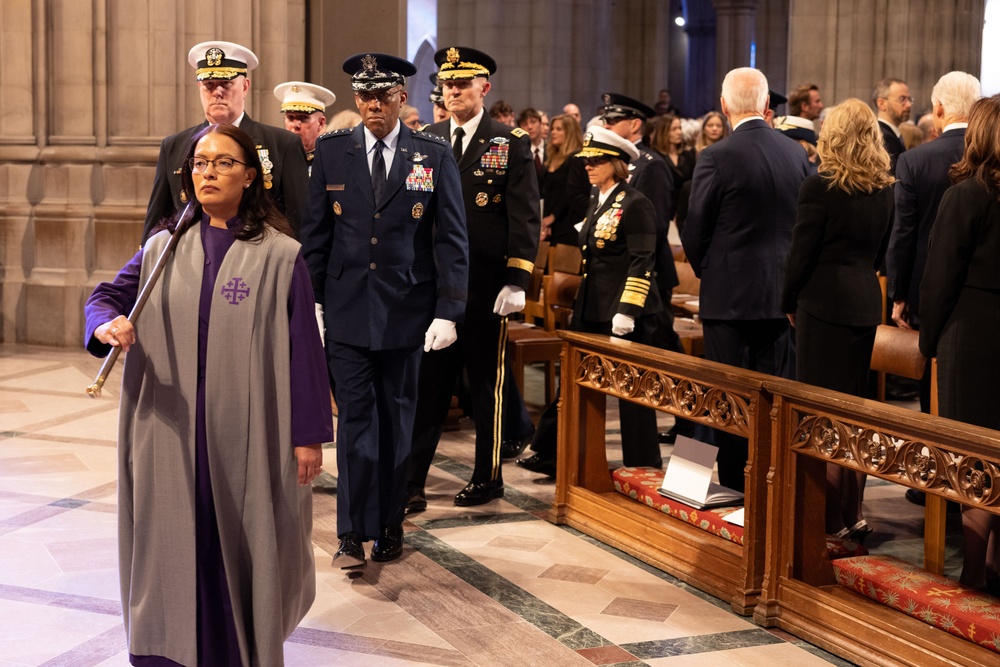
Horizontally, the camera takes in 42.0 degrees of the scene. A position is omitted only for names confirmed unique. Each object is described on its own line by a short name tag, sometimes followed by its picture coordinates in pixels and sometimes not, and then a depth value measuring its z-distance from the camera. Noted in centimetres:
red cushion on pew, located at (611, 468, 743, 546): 486
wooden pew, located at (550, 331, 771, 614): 451
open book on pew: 506
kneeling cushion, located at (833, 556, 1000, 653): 383
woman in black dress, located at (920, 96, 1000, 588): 423
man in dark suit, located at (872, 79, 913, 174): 845
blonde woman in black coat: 503
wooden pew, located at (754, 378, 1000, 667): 373
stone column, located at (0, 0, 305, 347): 997
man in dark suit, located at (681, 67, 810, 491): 554
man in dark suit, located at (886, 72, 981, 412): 586
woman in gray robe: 340
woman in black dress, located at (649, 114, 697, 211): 1096
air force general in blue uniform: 490
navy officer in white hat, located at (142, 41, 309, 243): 571
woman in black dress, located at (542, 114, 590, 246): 1021
